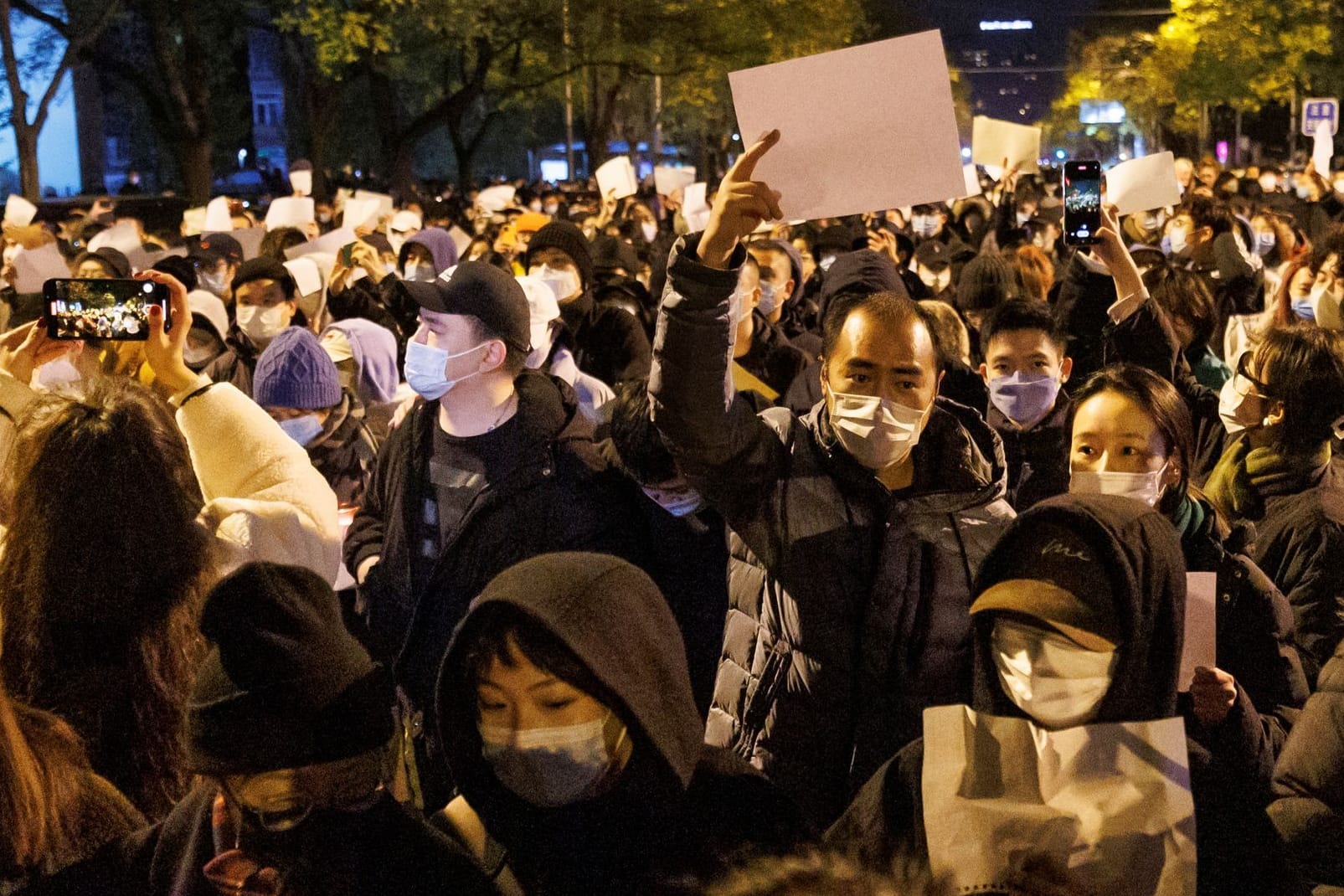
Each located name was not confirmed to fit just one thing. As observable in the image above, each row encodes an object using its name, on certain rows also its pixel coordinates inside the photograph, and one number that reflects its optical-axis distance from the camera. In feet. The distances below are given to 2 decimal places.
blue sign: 72.69
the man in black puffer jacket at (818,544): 10.52
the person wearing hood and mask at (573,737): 8.14
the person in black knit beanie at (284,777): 8.00
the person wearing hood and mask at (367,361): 25.50
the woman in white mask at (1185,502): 11.64
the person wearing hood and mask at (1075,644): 7.97
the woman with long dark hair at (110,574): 10.02
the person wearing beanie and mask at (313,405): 19.24
